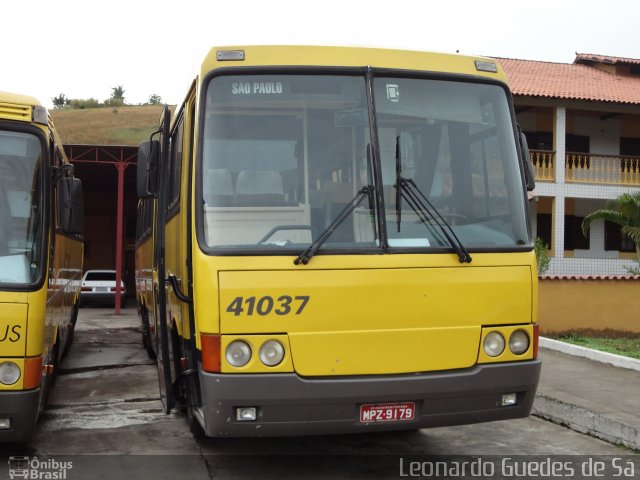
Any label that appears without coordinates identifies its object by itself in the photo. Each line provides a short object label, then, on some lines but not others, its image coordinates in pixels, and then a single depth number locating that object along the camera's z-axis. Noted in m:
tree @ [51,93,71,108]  98.31
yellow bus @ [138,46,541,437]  4.77
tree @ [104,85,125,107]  96.44
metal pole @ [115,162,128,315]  22.61
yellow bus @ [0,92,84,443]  5.55
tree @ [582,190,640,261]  18.25
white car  25.75
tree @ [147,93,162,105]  101.38
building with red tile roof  23.94
